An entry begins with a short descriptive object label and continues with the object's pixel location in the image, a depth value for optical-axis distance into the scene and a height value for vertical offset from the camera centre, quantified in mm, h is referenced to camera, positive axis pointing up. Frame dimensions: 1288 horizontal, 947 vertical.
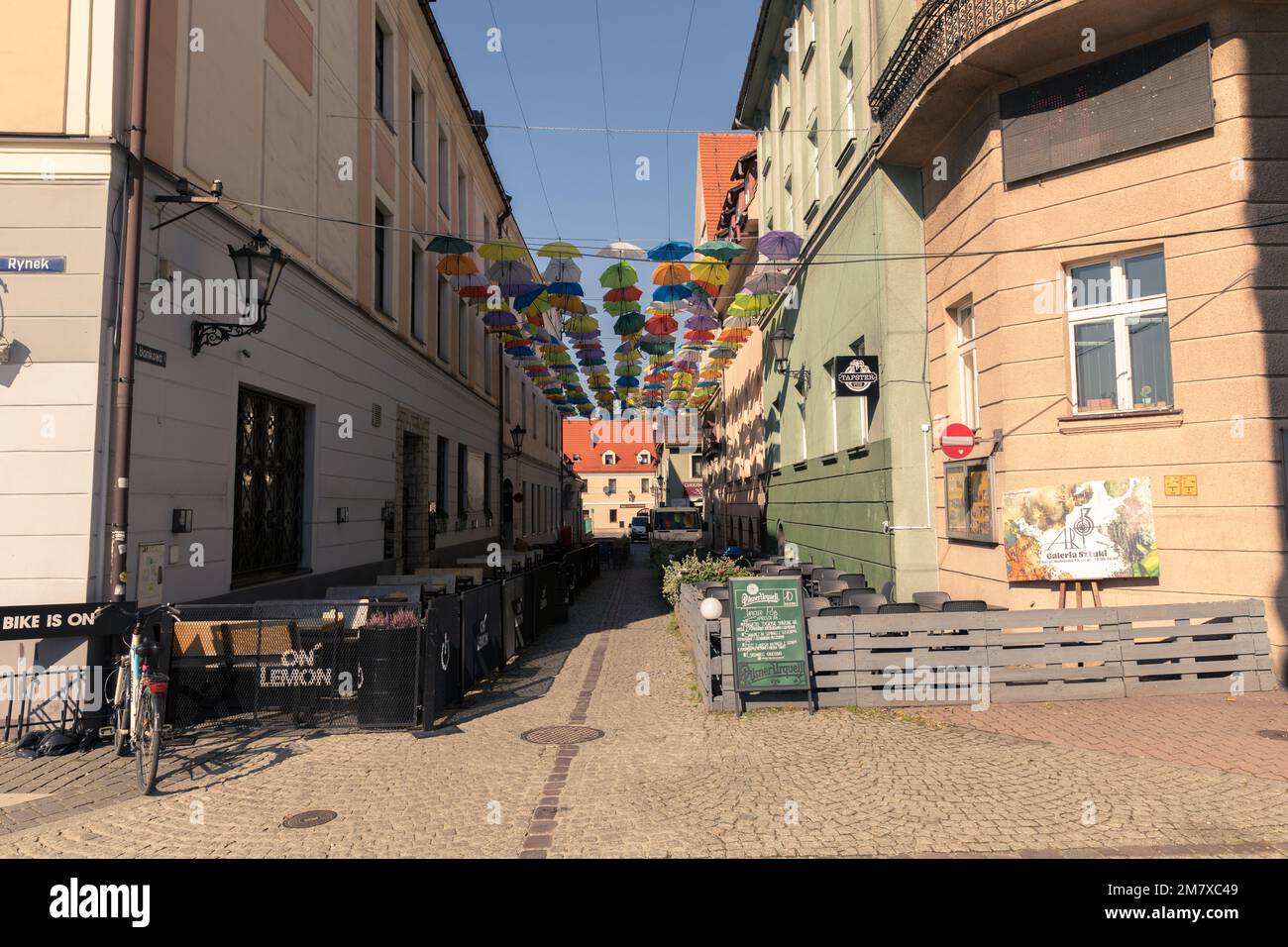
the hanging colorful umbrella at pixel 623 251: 14219 +5021
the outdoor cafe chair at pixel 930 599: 10445 -1086
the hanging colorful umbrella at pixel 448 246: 15516 +5505
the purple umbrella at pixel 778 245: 16016 +5652
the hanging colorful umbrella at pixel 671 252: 14820 +5126
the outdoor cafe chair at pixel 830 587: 12560 -1118
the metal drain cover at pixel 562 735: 7375 -2046
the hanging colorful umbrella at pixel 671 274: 16281 +5153
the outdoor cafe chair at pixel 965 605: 8977 -999
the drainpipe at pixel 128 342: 7379 +1760
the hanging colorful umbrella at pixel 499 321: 20984 +5446
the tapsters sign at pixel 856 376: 12539 +2294
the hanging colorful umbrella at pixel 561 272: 15891 +5076
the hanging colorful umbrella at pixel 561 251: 14828 +5176
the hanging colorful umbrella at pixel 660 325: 19844 +4980
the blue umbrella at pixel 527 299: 17672 +5122
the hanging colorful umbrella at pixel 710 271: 15641 +5006
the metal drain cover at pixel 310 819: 5305 -2035
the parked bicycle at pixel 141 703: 6016 -1470
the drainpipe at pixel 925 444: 12160 +1175
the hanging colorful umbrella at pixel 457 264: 16891 +5564
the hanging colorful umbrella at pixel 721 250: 15000 +5205
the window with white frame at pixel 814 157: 16797 +7960
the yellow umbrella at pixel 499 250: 15961 +5612
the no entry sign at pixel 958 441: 10203 +1022
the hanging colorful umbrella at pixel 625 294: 17266 +5022
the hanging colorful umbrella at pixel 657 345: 21719 +4963
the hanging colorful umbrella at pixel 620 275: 16000 +5042
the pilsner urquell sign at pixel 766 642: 8023 -1251
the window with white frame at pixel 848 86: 14148 +8030
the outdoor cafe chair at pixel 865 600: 10781 -1136
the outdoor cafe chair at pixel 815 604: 9623 -1057
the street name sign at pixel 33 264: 7445 +2484
